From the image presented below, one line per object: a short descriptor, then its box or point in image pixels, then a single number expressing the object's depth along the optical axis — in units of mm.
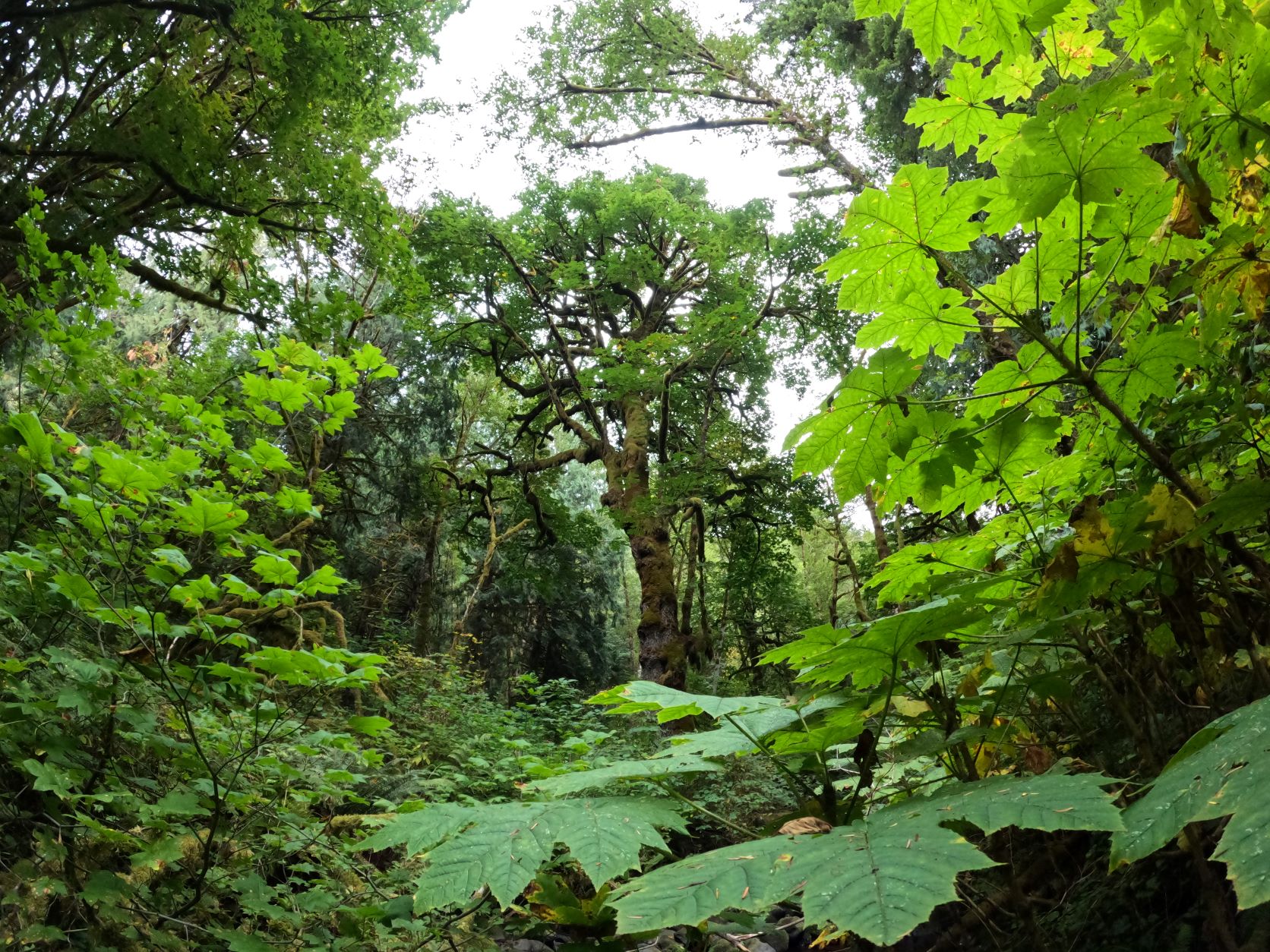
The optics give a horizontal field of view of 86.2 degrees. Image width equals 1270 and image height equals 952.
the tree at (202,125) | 4656
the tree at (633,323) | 8125
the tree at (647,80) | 10844
